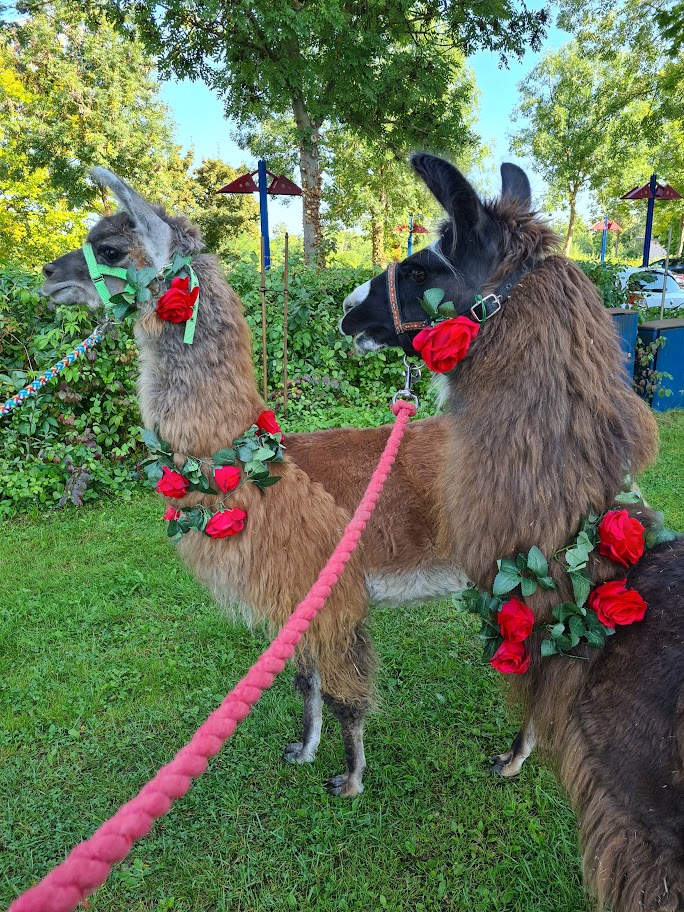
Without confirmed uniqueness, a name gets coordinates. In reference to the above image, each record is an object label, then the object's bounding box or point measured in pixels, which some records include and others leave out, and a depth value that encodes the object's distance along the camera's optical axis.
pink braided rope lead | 0.64
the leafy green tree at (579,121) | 18.38
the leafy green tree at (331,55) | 8.62
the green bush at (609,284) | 8.27
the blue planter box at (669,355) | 7.16
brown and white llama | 1.98
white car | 8.71
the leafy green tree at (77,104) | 14.97
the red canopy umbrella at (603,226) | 24.34
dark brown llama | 1.09
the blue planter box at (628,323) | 6.84
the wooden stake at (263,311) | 4.74
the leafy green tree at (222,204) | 21.88
